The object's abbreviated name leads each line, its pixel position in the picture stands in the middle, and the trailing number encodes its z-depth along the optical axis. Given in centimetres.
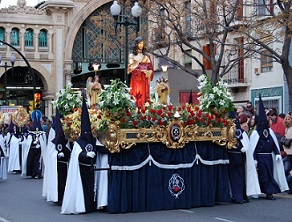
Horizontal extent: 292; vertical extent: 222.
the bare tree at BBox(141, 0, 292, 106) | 2144
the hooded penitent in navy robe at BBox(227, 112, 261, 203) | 1405
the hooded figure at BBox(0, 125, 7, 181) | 1990
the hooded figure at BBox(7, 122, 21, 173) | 2441
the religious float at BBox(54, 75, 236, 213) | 1285
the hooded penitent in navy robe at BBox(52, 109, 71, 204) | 1394
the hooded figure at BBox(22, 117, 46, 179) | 2150
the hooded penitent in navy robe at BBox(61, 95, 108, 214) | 1279
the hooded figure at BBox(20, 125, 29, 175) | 2209
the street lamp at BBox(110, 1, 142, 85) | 2174
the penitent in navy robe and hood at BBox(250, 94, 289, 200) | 1443
